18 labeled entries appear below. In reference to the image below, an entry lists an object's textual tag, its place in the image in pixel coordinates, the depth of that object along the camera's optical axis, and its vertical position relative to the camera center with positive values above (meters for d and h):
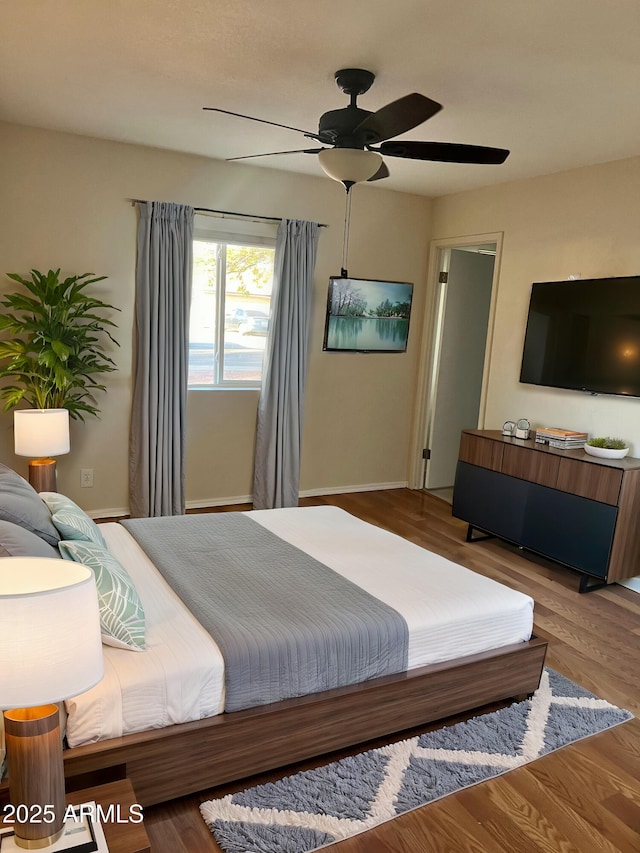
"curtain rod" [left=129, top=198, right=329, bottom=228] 4.36 +0.83
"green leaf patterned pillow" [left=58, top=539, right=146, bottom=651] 1.88 -0.87
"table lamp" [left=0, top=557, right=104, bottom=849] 1.19 -0.69
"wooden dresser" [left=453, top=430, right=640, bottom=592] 3.63 -0.99
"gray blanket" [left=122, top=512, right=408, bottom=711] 1.98 -1.00
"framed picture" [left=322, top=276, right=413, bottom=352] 5.23 +0.16
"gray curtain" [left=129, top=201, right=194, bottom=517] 4.38 -0.27
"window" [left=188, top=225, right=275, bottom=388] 4.76 +0.12
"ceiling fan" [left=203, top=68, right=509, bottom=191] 2.67 +0.82
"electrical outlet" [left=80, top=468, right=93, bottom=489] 4.48 -1.16
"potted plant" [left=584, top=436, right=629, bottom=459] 3.81 -0.60
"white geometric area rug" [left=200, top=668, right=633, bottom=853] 1.85 -1.47
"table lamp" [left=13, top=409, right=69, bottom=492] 3.39 -0.65
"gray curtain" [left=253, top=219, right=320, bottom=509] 4.85 -0.34
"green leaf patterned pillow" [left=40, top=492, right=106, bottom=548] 2.16 -0.74
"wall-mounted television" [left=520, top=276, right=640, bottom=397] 3.90 +0.08
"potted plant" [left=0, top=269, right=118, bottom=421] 3.80 -0.18
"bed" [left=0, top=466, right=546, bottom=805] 1.76 -1.17
